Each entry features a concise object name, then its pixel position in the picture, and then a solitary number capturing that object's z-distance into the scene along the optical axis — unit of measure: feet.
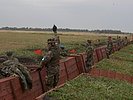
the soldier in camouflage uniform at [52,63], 38.75
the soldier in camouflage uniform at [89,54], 63.05
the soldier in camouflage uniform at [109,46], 98.08
